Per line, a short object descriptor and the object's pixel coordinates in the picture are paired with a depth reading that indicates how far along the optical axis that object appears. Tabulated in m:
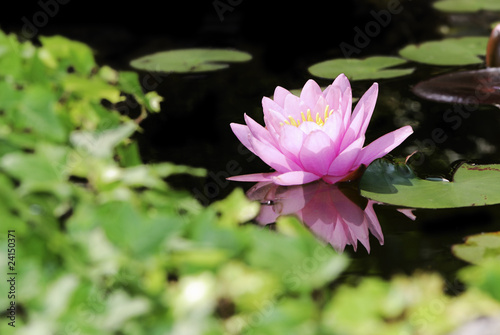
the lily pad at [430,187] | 2.90
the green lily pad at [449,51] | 5.24
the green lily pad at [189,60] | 5.27
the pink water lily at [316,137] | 2.93
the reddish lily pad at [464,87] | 4.30
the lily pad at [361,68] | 4.91
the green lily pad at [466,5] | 7.02
